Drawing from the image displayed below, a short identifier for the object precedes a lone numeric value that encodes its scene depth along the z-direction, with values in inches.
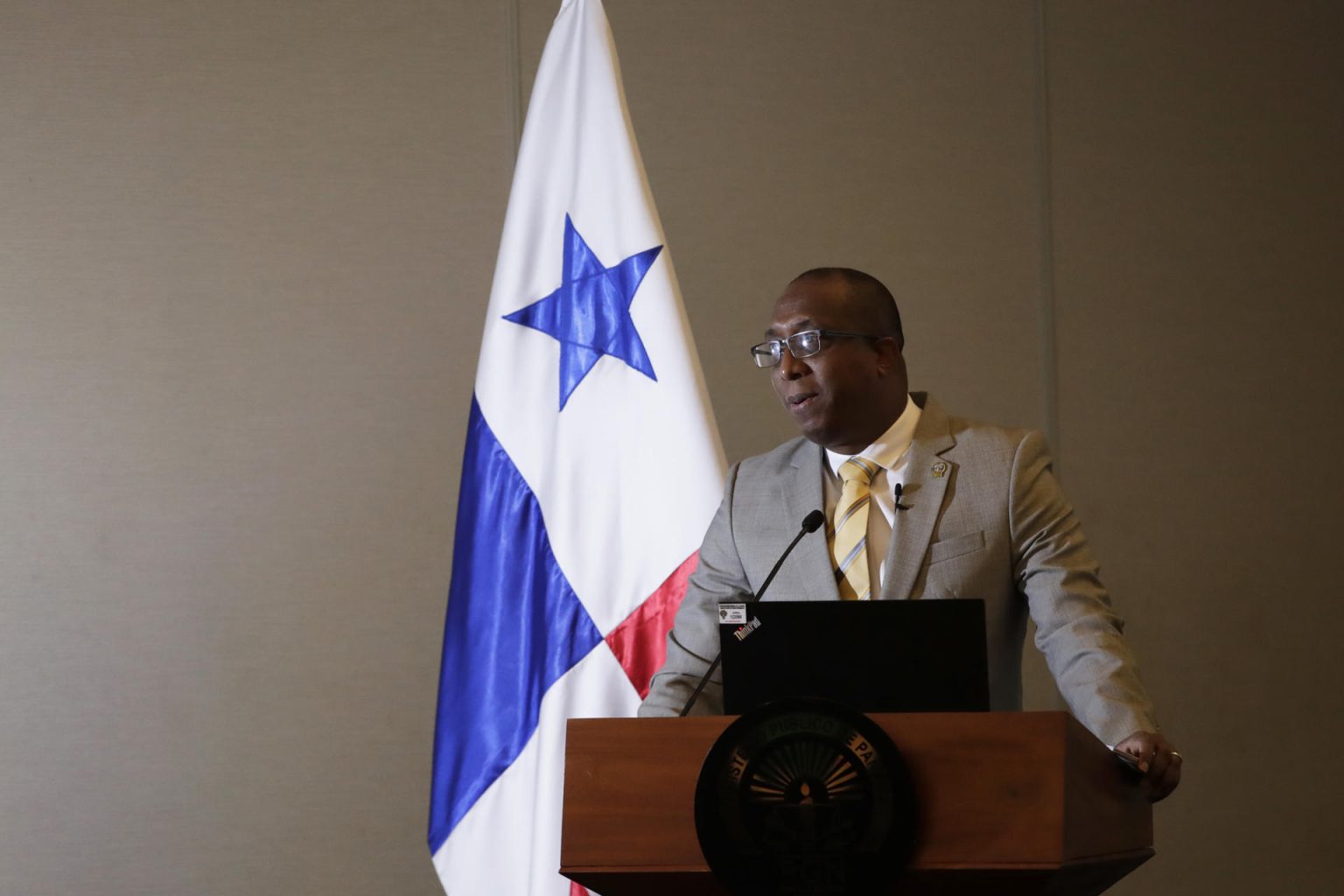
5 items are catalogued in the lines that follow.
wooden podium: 313.1
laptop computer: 323.7
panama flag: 368.6
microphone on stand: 336.7
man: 342.3
